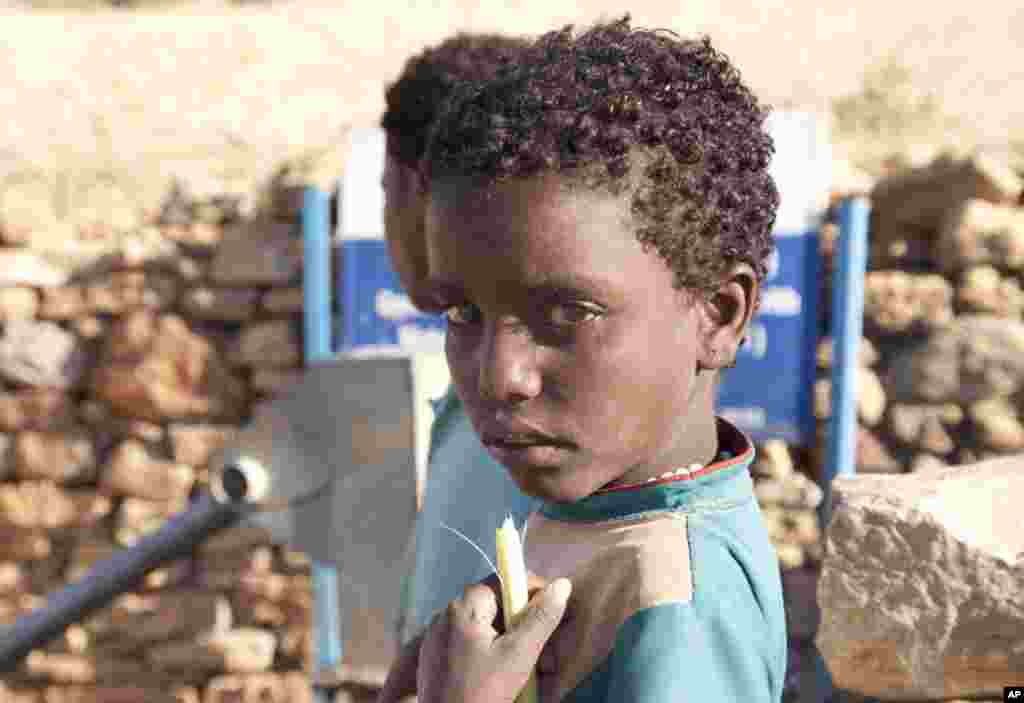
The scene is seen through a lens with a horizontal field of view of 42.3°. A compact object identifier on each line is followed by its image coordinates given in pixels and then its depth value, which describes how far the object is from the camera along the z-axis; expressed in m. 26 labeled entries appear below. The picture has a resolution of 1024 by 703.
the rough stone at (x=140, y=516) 5.45
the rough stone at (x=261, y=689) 5.32
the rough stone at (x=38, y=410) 5.57
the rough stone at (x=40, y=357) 5.54
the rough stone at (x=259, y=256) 5.27
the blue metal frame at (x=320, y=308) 4.77
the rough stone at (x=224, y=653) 5.32
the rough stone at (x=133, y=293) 5.46
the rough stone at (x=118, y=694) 5.43
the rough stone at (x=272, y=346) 5.26
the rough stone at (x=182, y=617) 5.40
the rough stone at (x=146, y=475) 5.43
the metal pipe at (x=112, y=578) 2.49
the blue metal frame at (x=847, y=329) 4.21
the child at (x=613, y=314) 1.03
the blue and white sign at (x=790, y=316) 4.34
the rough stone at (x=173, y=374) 5.36
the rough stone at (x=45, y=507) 5.59
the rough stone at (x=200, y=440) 5.37
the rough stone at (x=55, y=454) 5.57
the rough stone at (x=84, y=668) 5.50
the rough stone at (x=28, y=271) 5.56
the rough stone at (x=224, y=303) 5.31
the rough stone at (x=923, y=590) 1.40
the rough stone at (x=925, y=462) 4.50
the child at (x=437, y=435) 1.64
